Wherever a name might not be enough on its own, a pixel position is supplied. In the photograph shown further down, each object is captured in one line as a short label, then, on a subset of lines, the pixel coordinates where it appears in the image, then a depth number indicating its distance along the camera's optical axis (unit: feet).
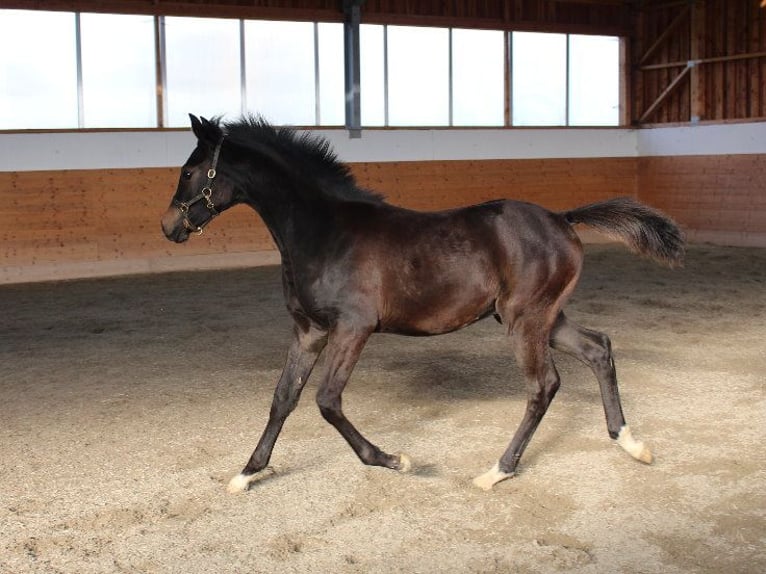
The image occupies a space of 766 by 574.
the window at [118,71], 45.62
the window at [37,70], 43.83
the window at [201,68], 48.06
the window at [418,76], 53.88
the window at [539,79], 57.62
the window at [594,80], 59.72
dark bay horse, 14.25
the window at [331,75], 51.65
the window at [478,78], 55.62
